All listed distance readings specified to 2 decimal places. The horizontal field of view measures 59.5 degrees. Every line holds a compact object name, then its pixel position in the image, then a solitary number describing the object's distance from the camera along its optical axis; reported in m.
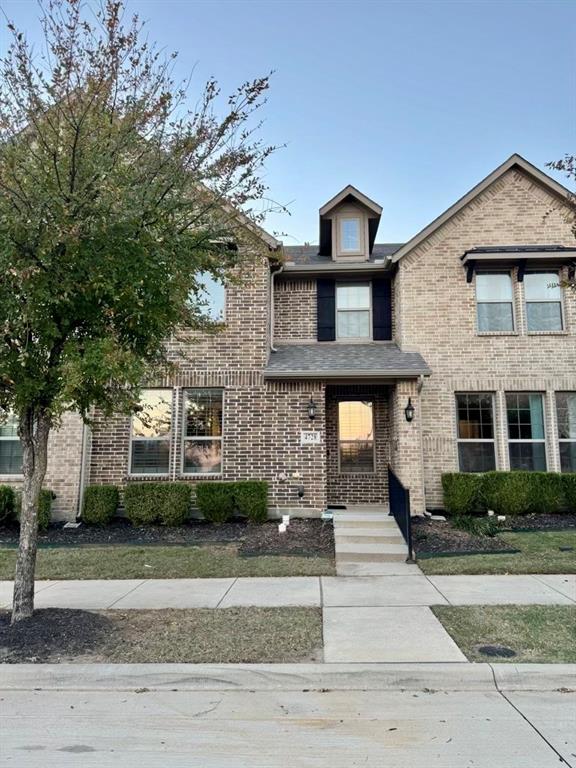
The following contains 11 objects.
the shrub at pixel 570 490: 10.77
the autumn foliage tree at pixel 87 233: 4.80
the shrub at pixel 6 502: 10.35
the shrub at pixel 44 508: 10.18
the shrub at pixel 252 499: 10.36
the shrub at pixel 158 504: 10.38
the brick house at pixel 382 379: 10.96
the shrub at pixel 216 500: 10.42
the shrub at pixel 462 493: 10.80
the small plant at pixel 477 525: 9.32
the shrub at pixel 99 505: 10.45
